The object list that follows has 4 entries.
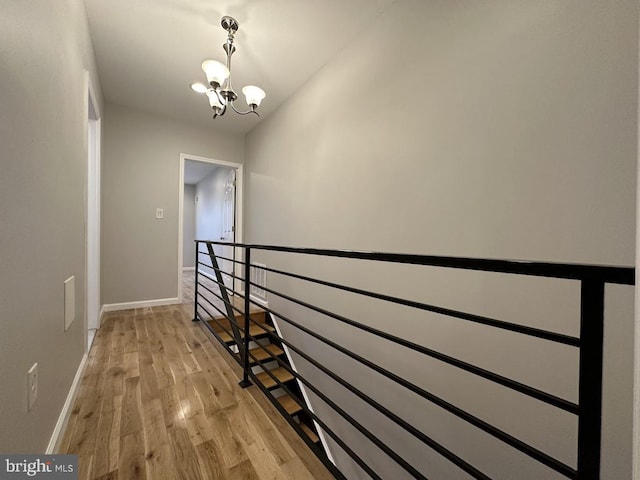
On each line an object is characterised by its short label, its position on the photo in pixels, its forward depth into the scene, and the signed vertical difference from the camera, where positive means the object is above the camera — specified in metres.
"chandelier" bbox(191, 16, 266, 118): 1.76 +1.11
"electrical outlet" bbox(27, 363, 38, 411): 0.86 -0.53
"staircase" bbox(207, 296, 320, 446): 2.44 -1.23
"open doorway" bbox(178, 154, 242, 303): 3.74 +0.46
